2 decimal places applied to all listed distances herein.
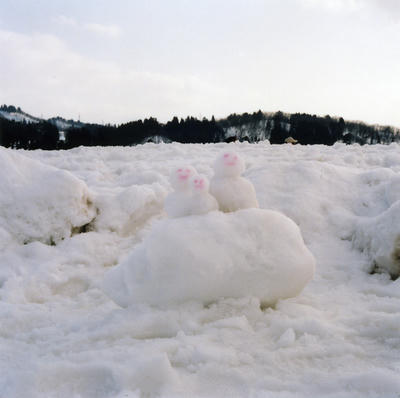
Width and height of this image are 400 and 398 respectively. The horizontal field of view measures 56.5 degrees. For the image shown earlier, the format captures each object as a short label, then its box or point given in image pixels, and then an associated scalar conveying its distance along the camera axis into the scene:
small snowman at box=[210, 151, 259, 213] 2.66
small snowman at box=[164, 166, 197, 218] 2.54
